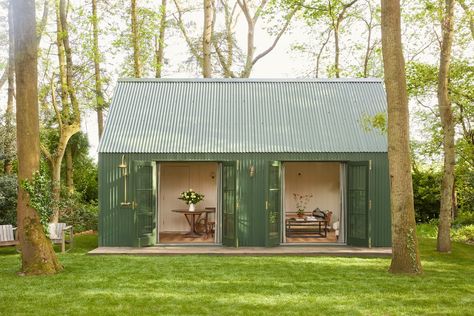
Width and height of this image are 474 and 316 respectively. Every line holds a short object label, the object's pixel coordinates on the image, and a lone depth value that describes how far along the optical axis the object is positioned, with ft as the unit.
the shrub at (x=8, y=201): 46.60
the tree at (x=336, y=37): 71.24
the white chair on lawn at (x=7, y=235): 38.78
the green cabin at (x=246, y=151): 41.06
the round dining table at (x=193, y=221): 45.60
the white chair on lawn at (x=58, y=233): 39.96
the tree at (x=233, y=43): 72.38
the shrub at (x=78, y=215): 55.06
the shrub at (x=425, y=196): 63.72
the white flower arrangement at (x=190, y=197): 46.06
